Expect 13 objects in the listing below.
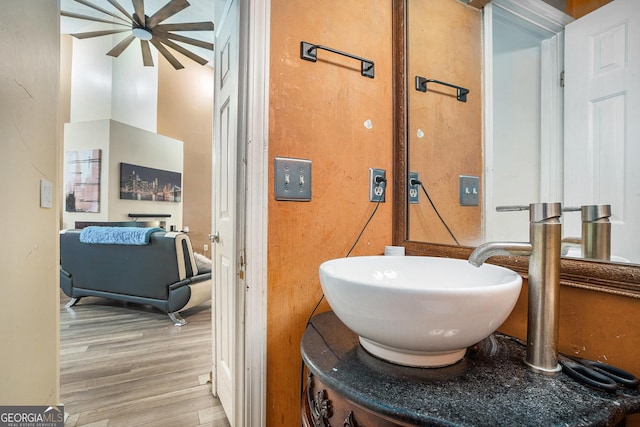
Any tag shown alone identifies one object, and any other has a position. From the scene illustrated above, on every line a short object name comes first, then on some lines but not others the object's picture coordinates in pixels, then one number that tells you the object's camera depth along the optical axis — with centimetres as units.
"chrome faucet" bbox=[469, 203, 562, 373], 53
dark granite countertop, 40
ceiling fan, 276
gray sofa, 268
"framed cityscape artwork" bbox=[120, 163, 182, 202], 464
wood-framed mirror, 89
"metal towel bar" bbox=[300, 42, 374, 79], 97
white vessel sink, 46
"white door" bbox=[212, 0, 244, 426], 114
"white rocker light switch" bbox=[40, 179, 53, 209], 130
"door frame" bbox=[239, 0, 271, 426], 89
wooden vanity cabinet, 47
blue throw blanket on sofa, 267
